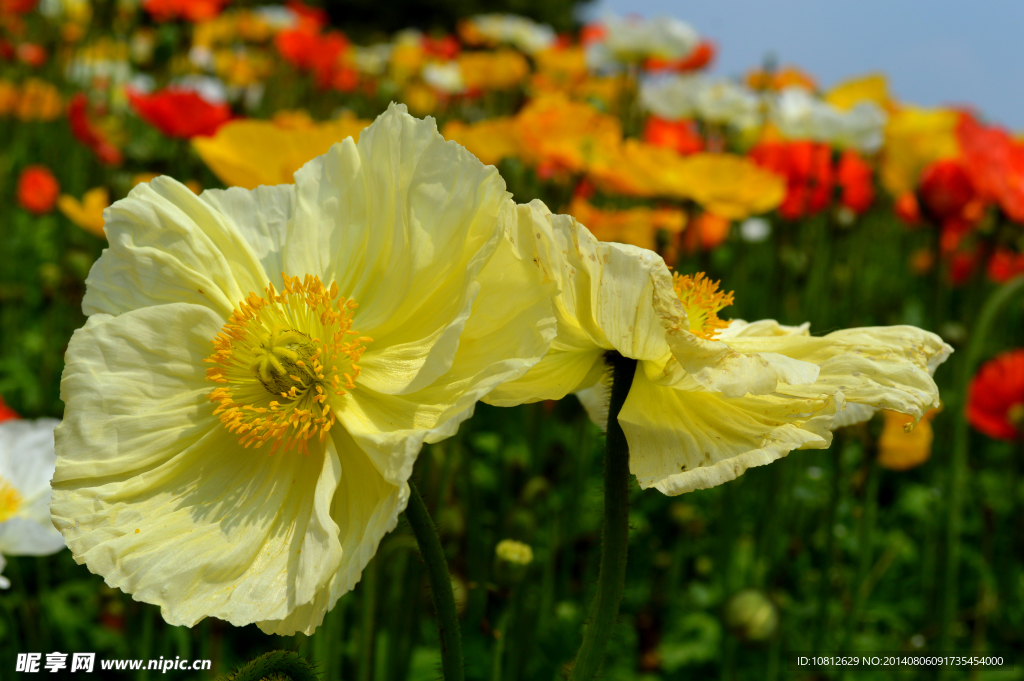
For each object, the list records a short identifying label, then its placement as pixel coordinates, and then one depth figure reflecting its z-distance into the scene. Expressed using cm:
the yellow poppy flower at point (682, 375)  67
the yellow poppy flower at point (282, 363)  66
